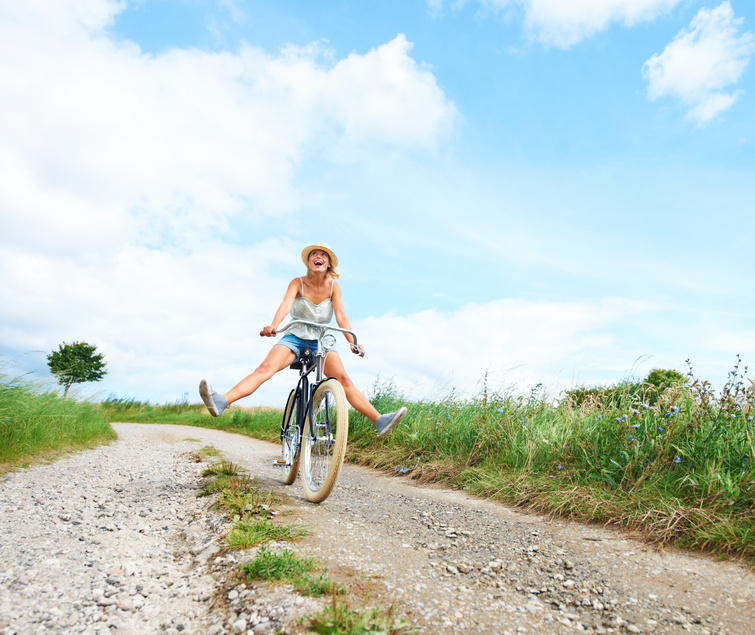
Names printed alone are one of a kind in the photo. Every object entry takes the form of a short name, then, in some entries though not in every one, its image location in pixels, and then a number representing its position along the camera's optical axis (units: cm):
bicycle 436
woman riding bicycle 509
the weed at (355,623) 216
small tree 3300
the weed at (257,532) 331
